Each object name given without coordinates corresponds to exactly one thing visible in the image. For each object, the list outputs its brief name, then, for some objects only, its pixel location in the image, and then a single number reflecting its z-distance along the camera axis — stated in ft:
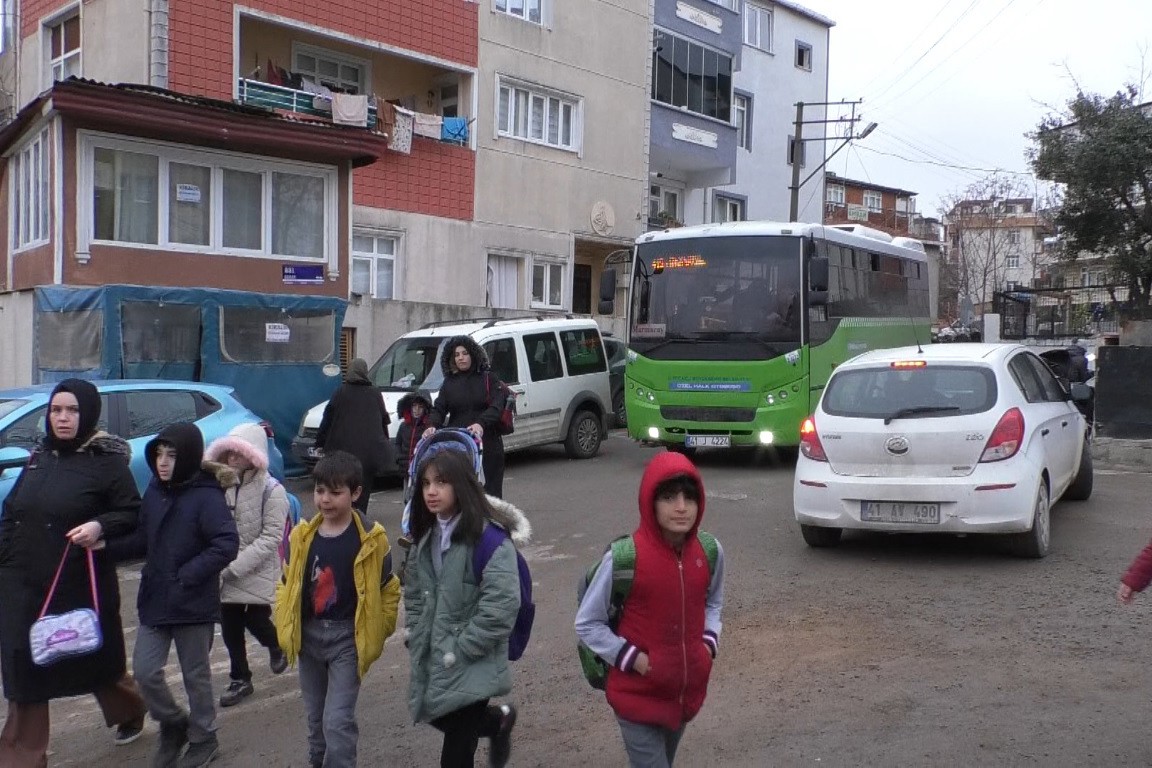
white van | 47.06
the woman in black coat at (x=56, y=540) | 15.61
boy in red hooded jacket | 11.97
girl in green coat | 13.35
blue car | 29.99
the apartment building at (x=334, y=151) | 47.34
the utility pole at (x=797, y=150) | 98.32
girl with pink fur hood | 18.67
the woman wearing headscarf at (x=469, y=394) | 29.68
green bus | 46.39
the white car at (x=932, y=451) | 26.89
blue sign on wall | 51.62
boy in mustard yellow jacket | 14.76
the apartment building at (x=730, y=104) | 104.22
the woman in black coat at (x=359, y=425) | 31.04
